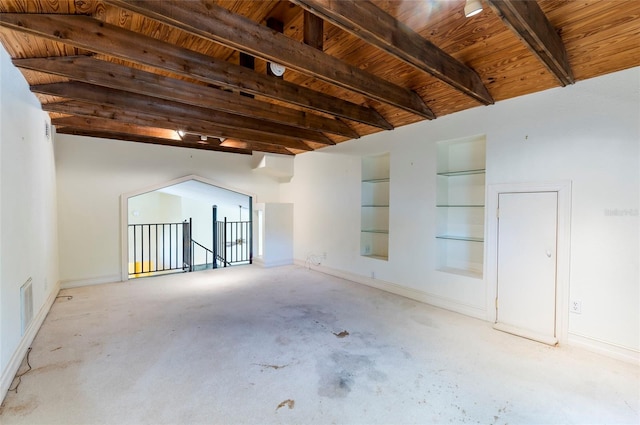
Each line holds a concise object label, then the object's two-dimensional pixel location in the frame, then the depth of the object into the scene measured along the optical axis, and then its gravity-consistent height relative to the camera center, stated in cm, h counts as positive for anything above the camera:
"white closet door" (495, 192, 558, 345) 302 -61
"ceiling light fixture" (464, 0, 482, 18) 181 +125
